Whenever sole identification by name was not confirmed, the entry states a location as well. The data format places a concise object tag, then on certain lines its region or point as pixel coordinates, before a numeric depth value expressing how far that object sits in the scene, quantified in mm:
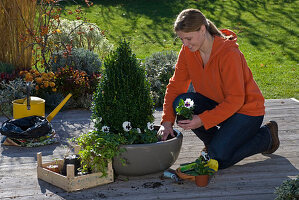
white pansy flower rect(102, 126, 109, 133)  3342
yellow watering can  4430
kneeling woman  3309
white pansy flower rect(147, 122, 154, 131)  3377
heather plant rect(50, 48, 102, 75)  5988
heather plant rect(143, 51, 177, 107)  5520
